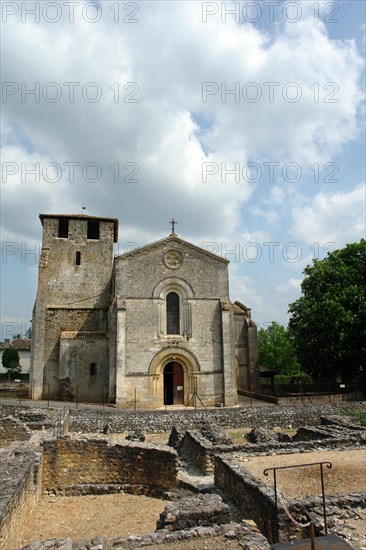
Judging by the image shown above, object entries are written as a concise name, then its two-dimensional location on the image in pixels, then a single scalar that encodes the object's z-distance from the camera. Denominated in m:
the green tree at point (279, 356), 61.53
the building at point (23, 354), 72.44
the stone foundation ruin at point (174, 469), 7.54
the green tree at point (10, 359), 61.56
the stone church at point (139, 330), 28.78
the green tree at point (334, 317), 29.52
